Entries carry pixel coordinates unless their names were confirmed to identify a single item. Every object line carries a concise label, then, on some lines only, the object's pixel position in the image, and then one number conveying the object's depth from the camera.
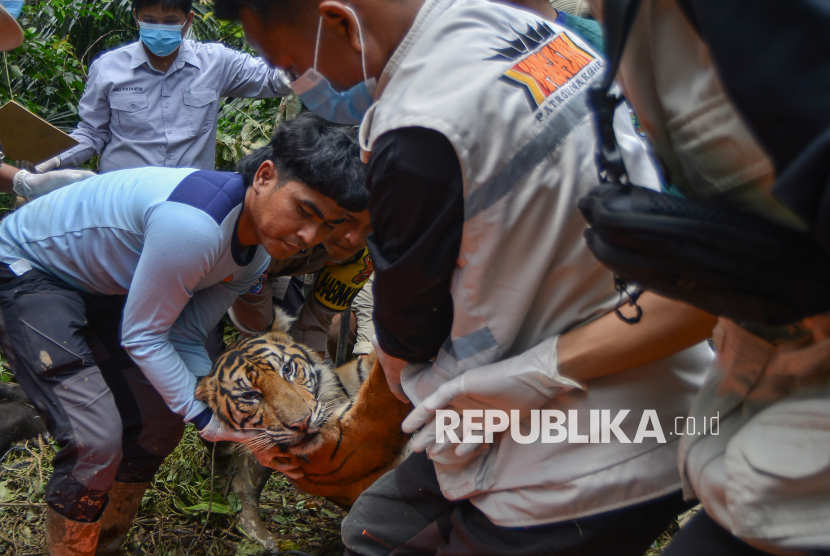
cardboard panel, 3.72
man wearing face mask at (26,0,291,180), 4.80
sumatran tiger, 3.17
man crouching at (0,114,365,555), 2.73
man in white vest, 1.32
